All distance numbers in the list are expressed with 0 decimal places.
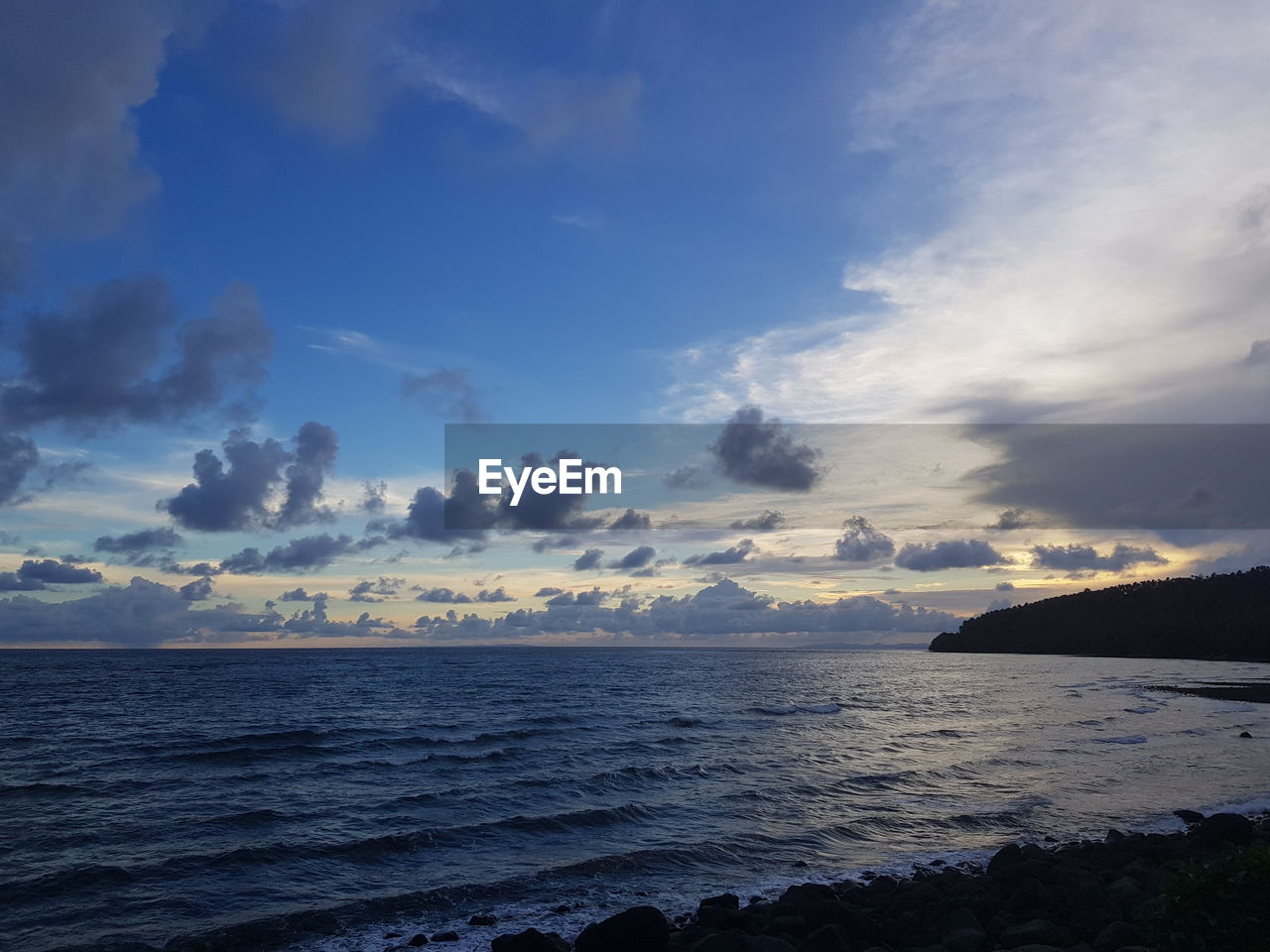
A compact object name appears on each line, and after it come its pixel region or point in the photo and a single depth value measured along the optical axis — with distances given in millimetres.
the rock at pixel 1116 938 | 11734
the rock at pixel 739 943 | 11883
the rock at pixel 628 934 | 12484
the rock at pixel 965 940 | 12222
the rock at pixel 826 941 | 12109
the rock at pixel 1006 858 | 17344
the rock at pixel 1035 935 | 12398
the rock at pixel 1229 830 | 19000
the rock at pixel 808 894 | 14682
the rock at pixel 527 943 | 12430
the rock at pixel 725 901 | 15727
